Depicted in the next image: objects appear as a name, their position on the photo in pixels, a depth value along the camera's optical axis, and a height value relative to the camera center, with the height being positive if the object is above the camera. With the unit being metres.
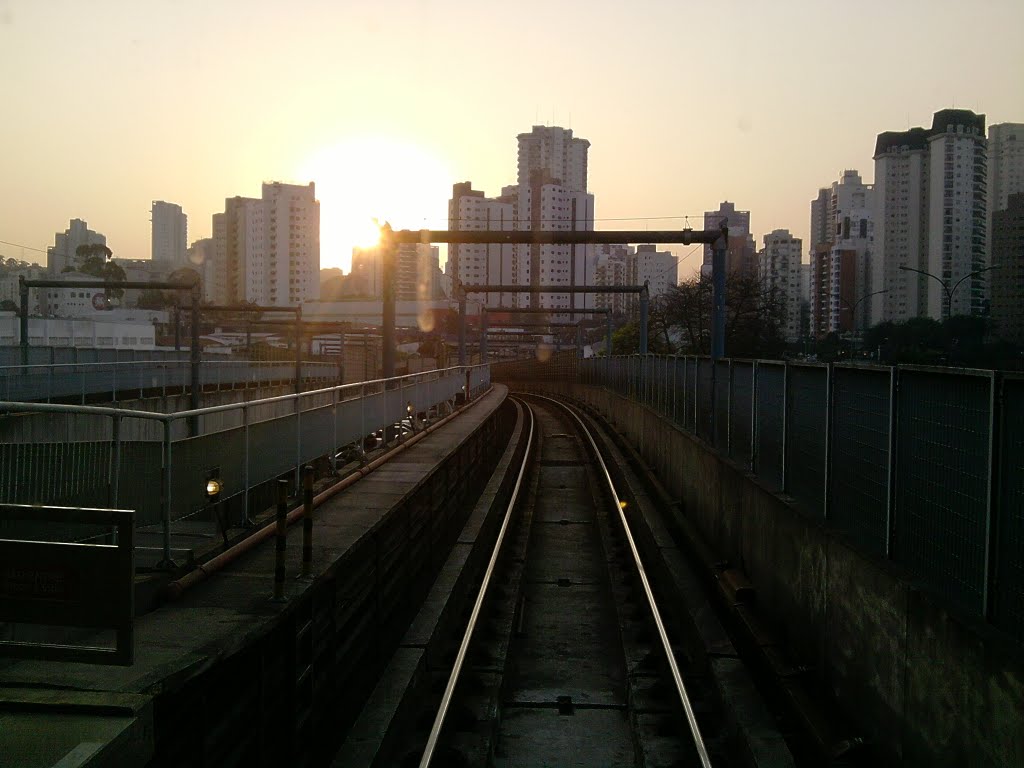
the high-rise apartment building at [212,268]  170.62 +13.13
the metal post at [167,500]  7.06 -1.14
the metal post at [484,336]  56.50 +0.54
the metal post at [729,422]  13.29 -1.01
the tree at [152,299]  96.81 +4.40
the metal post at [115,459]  6.52 -0.79
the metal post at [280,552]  6.66 -1.44
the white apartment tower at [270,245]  169.38 +17.02
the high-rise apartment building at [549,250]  174.50 +17.74
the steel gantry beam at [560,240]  26.17 +3.01
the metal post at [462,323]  40.76 +0.96
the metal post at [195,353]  22.48 -0.29
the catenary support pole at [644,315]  41.16 +1.36
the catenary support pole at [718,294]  25.98 +1.46
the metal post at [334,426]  13.00 -1.11
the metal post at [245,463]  9.10 -1.13
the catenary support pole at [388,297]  26.05 +1.24
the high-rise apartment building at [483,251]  179.62 +17.64
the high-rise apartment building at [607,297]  166.04 +9.19
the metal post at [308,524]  7.30 -1.37
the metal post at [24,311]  26.91 +0.79
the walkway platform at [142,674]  4.00 -1.65
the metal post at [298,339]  28.58 +0.11
